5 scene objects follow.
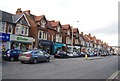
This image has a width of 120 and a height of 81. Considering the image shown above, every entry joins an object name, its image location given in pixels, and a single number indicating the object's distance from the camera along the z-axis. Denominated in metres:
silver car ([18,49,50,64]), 15.17
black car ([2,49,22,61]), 17.05
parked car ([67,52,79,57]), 33.37
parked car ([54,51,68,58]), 27.75
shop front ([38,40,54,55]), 33.21
